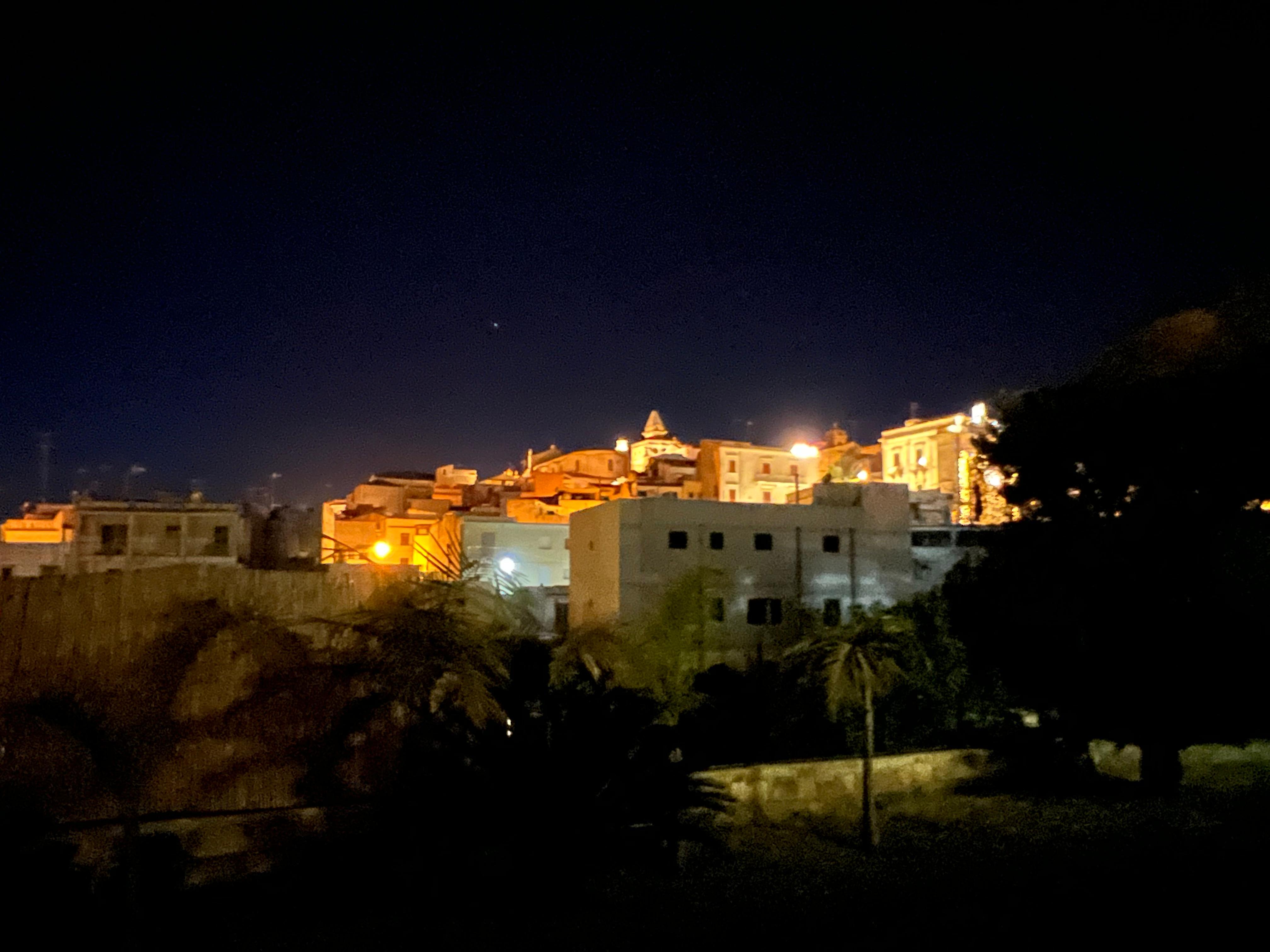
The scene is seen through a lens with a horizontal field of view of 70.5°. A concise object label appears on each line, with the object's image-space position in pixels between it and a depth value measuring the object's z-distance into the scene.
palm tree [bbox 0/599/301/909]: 8.49
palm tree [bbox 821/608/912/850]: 11.45
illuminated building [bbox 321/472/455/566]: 42.44
